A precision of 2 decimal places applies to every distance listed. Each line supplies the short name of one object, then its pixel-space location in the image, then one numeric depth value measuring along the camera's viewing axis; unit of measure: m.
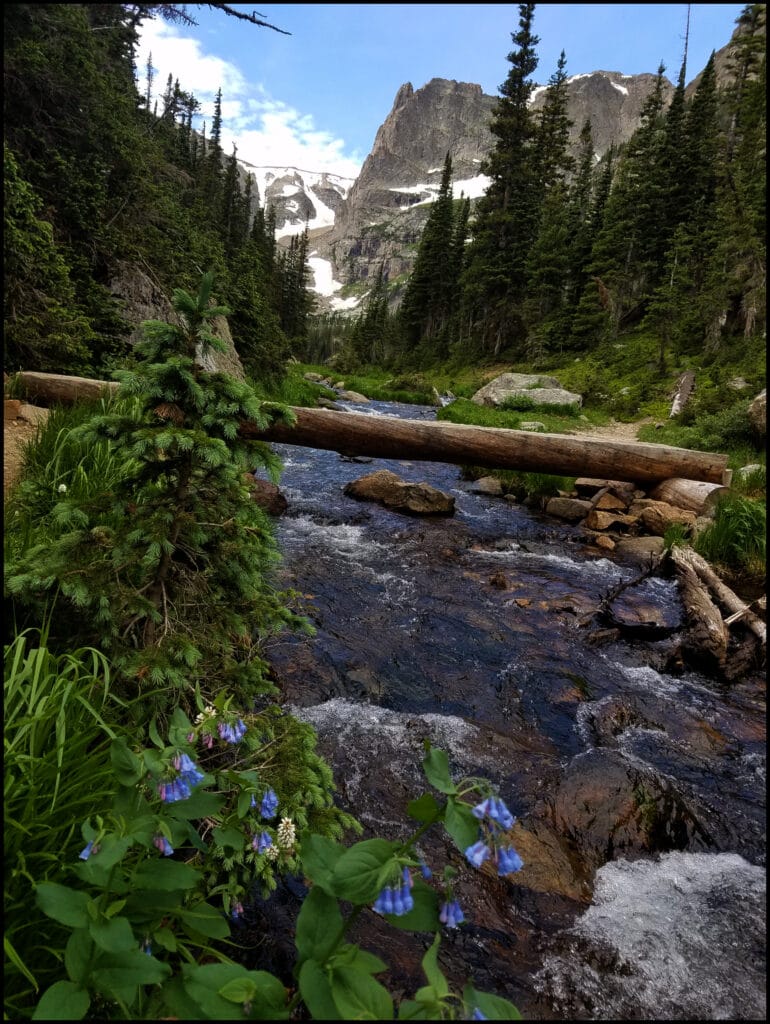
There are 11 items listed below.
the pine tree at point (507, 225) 38.25
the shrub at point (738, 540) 6.65
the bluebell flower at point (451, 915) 1.11
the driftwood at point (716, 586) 5.23
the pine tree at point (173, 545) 2.40
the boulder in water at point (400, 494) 10.13
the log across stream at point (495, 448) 8.41
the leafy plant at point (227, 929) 1.10
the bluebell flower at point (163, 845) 1.46
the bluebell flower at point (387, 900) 1.08
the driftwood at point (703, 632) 5.23
